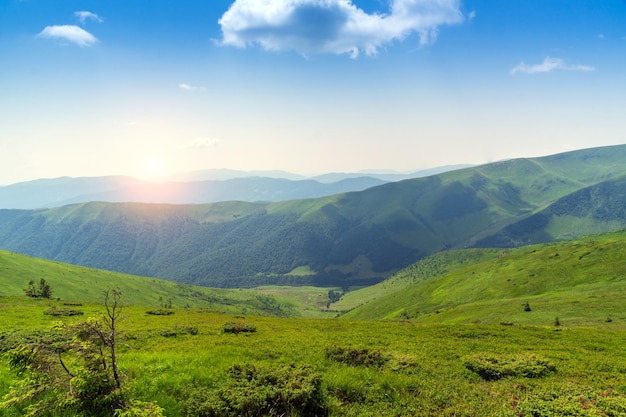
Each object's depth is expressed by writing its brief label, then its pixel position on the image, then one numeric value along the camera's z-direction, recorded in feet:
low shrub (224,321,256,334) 128.57
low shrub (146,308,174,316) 207.95
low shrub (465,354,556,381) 77.87
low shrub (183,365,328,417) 50.96
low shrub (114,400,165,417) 38.04
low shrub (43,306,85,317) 177.35
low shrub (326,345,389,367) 81.56
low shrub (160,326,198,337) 118.63
